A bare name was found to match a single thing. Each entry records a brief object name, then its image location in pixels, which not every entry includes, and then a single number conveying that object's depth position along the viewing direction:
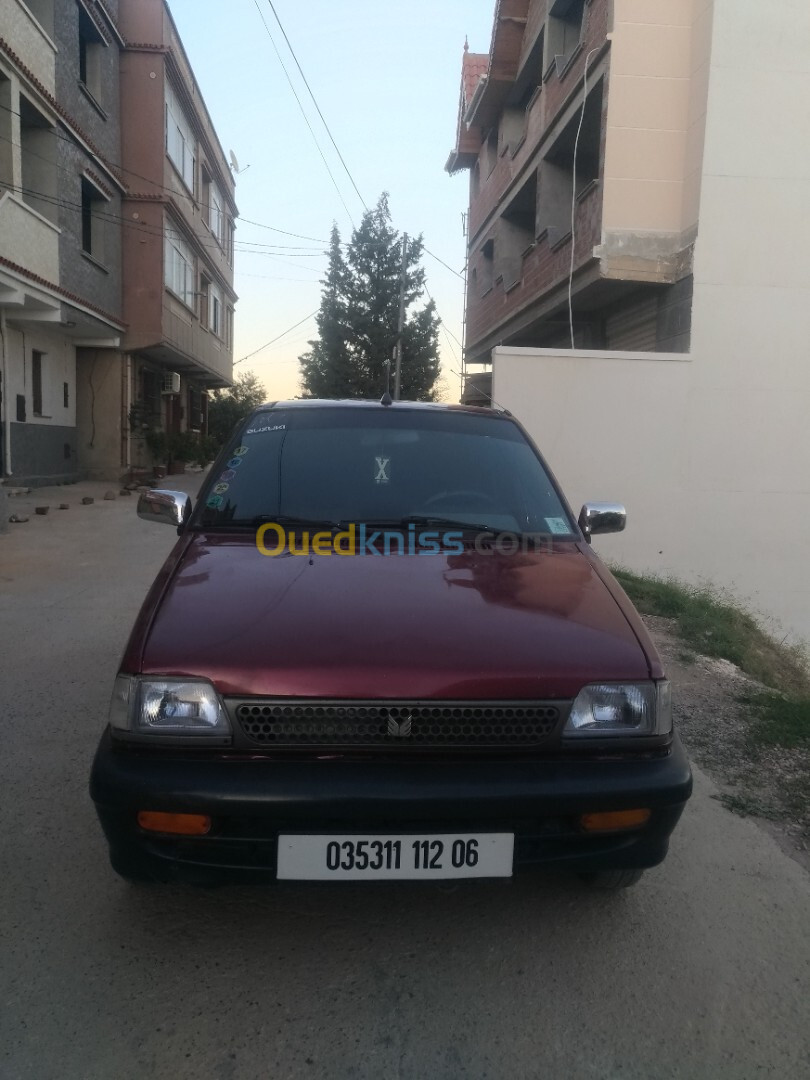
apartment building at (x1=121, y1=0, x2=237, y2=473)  17.61
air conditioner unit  22.53
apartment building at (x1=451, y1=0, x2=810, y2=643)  9.41
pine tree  41.41
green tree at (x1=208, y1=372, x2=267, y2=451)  33.47
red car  2.22
